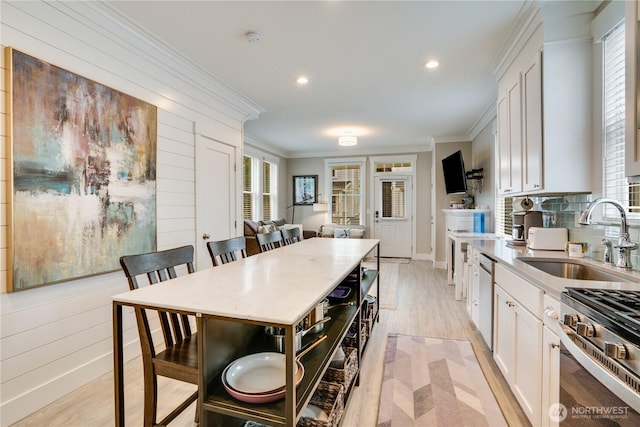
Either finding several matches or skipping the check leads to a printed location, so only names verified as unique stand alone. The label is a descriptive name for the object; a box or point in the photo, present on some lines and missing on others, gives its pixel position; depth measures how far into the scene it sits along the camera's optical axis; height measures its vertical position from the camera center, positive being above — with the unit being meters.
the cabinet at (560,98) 2.01 +0.79
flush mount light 5.30 +1.27
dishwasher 2.28 -0.70
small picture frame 7.83 +0.59
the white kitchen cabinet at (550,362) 1.28 -0.67
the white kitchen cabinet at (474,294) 2.76 -0.81
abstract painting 1.71 +0.24
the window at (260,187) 6.31 +0.56
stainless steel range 0.84 -0.46
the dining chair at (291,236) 2.88 -0.25
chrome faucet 1.54 -0.14
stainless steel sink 1.72 -0.35
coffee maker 2.64 -0.10
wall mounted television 5.04 +0.68
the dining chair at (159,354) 1.27 -0.65
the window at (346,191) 7.57 +0.53
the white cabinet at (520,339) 1.48 -0.74
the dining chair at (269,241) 2.45 -0.25
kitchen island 0.98 -0.35
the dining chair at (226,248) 1.91 -0.25
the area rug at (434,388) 1.76 -1.21
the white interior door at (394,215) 7.20 -0.08
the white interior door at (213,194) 3.22 +0.20
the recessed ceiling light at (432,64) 2.92 +1.48
